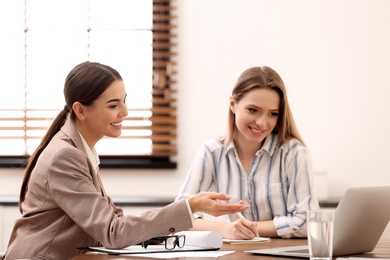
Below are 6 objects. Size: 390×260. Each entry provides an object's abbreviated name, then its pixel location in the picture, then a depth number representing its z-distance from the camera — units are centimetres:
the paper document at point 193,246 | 296
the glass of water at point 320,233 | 258
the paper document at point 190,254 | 284
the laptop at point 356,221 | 282
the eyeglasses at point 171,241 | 301
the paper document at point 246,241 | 326
